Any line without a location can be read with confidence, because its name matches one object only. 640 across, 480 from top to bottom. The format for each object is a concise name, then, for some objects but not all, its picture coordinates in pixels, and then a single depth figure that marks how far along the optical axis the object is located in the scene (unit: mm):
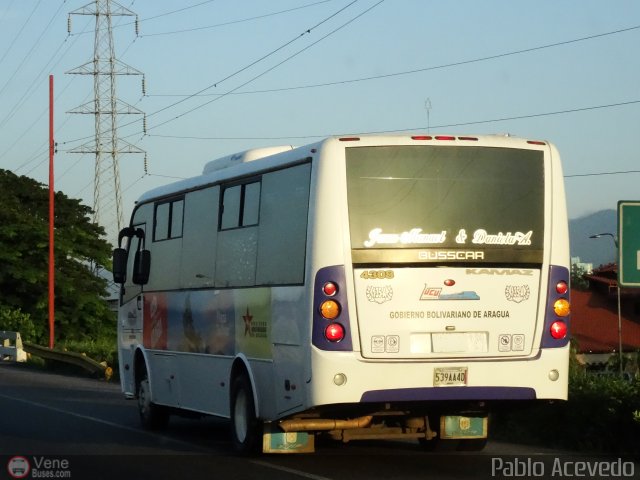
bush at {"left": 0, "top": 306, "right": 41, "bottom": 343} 62453
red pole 49000
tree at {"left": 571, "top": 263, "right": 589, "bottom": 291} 131375
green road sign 14586
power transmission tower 63281
